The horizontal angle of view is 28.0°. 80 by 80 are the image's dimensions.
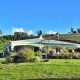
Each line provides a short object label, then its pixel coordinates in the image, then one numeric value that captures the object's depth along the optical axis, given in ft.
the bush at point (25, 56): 53.85
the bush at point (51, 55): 72.50
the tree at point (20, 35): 178.31
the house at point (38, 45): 94.66
